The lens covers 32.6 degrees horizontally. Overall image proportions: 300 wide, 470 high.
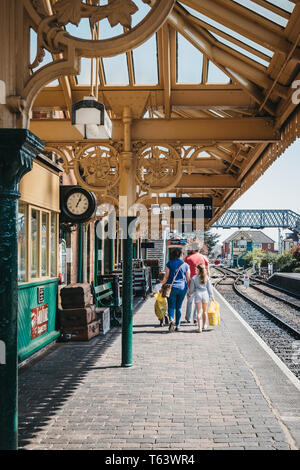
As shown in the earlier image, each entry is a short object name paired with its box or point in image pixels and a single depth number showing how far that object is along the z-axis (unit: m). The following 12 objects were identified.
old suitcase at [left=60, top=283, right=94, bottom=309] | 9.58
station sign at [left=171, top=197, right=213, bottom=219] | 11.06
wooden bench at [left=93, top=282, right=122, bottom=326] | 11.78
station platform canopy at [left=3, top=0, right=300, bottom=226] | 7.00
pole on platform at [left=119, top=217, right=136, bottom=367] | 7.40
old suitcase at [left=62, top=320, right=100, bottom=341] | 9.54
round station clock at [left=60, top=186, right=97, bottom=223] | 10.24
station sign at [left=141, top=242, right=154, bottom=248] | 27.42
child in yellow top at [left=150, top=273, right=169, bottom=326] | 10.77
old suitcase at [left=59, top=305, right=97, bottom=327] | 9.45
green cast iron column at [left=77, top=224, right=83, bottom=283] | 13.85
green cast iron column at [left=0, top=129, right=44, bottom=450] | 3.22
